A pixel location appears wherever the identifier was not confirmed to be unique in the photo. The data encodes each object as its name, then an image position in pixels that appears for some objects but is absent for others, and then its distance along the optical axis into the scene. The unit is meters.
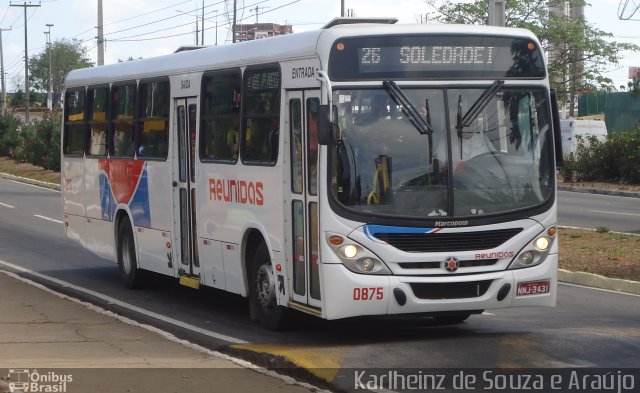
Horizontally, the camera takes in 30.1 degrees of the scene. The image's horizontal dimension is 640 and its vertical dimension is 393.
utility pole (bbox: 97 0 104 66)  44.97
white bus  10.81
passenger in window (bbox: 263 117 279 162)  11.96
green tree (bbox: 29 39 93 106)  153.50
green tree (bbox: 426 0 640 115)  57.81
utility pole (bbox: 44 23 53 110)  128.62
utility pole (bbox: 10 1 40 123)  91.44
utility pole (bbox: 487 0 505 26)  20.30
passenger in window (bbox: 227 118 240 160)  13.02
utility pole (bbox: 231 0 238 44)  62.46
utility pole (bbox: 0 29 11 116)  104.50
